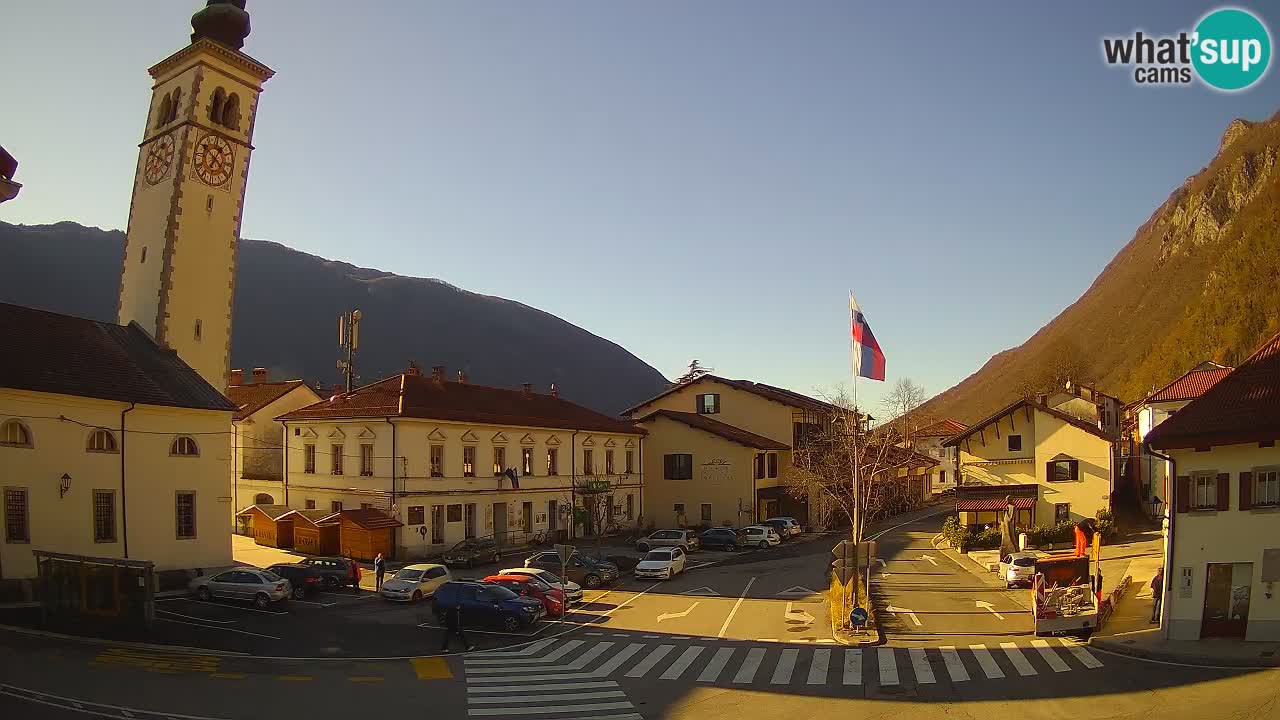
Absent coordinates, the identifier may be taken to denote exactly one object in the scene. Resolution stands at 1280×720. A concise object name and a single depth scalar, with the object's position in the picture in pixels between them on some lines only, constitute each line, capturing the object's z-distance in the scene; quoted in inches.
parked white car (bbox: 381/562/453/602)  1254.3
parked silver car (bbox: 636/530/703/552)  1867.6
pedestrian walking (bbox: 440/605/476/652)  973.0
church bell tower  1568.7
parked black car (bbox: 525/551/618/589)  1450.5
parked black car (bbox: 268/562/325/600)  1275.8
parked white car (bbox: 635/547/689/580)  1509.6
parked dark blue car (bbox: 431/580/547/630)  1044.5
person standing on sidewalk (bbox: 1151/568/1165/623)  973.8
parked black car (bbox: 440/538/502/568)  1603.1
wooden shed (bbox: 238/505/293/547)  1744.6
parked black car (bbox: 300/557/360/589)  1339.8
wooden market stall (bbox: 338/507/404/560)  1606.8
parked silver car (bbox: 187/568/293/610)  1164.5
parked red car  1153.4
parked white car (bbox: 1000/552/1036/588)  1336.1
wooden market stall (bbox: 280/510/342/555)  1665.8
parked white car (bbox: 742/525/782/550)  2017.7
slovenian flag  1182.3
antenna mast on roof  2084.2
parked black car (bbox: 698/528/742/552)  1996.8
